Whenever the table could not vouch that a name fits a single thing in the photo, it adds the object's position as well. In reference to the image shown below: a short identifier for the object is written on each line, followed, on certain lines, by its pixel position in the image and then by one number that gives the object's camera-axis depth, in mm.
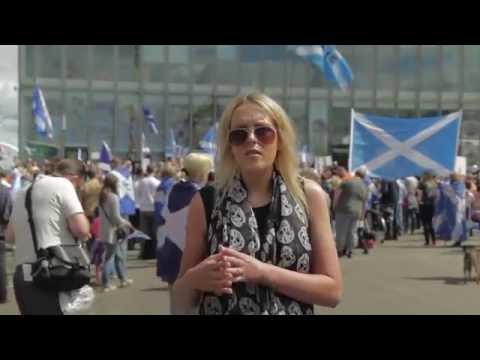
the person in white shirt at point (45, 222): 5309
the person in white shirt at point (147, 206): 16781
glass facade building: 43250
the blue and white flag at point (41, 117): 25859
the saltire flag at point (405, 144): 10336
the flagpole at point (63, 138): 41812
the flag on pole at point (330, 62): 19578
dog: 12508
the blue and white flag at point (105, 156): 22898
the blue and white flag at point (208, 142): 20216
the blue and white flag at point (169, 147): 39069
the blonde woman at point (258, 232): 2467
